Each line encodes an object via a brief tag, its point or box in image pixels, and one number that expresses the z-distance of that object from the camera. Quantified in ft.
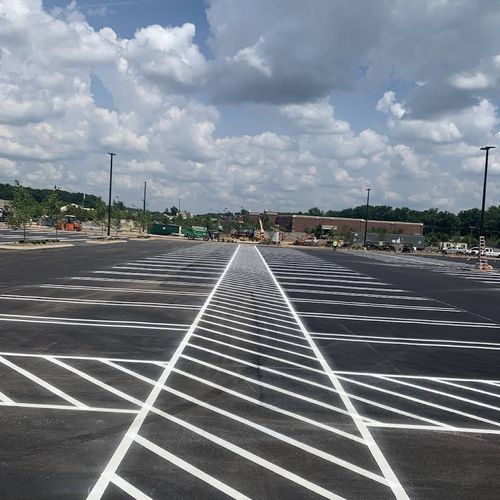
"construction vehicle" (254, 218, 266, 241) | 309.83
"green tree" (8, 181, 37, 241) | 131.44
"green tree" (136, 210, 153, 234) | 281.80
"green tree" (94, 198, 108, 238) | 244.83
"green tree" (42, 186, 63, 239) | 160.02
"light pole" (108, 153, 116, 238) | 200.59
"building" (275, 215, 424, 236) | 485.56
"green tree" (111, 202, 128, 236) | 255.50
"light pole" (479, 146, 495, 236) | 137.04
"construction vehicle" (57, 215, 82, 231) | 290.56
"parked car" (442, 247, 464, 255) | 277.97
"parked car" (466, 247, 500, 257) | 273.33
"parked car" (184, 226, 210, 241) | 293.23
